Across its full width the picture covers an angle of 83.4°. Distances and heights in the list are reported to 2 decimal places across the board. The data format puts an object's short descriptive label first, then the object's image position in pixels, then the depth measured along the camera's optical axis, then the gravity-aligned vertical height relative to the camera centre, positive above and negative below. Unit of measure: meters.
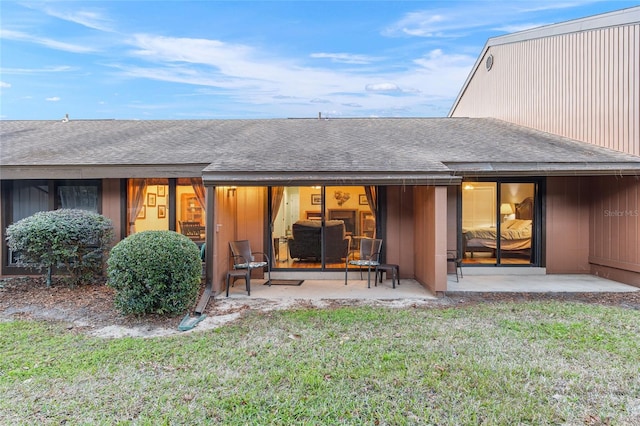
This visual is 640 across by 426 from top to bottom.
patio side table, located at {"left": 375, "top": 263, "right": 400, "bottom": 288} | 7.02 -1.17
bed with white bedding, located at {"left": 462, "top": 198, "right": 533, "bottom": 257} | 8.46 -0.53
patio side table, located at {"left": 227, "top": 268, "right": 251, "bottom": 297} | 6.35 -1.10
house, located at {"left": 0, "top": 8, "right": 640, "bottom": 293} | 6.51 +0.56
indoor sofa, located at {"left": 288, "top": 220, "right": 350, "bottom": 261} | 8.12 -0.64
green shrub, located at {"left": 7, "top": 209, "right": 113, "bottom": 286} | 6.22 -0.50
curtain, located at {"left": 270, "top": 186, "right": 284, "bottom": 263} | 7.99 +0.26
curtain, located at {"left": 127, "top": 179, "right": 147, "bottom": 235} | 7.73 +0.35
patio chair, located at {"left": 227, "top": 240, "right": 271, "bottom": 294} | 6.98 -0.87
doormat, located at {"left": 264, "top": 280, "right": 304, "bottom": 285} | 7.48 -1.47
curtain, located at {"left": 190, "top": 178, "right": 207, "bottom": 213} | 7.68 +0.49
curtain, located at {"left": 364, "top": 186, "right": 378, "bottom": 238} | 7.92 +0.30
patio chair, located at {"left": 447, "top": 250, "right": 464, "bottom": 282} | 7.83 -1.02
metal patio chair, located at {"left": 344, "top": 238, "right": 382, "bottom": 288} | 7.49 -0.84
